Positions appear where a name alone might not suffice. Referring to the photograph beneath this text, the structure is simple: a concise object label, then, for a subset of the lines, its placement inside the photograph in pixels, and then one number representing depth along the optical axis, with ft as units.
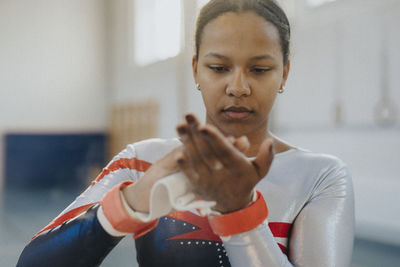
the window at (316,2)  10.24
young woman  1.76
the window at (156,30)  17.28
